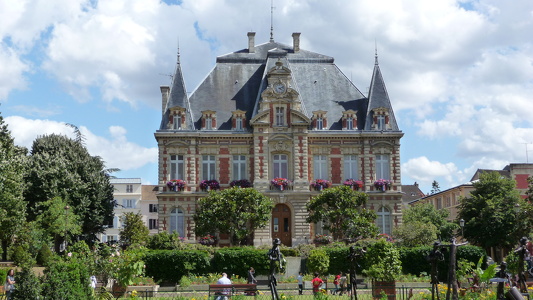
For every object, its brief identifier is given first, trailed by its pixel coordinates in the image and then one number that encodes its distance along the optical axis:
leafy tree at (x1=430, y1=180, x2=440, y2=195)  131.00
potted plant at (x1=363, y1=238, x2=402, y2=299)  25.89
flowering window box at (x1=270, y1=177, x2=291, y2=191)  52.44
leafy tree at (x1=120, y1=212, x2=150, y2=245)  58.25
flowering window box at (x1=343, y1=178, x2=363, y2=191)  53.14
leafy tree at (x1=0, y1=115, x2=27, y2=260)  37.59
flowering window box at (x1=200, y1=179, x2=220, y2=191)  52.88
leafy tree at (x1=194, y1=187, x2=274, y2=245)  47.59
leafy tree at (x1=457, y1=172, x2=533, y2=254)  53.69
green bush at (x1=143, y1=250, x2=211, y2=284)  38.91
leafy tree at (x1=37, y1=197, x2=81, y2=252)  48.00
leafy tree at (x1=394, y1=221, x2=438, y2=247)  46.34
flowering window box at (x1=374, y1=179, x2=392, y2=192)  53.25
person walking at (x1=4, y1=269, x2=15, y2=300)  22.83
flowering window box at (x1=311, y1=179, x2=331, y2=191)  53.00
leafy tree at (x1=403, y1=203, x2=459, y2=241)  70.16
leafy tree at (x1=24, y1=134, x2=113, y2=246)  51.44
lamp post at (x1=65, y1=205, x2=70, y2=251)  44.75
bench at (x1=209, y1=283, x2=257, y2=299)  24.12
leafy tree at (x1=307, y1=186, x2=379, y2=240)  48.09
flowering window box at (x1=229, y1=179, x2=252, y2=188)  53.00
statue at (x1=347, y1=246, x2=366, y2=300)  22.25
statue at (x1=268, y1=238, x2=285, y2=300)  22.14
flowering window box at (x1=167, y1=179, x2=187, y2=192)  52.53
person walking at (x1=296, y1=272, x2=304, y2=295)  34.40
